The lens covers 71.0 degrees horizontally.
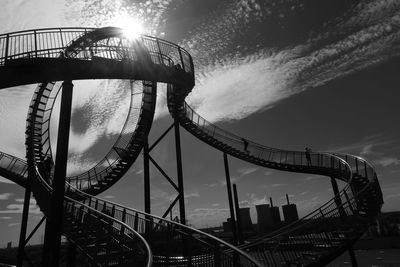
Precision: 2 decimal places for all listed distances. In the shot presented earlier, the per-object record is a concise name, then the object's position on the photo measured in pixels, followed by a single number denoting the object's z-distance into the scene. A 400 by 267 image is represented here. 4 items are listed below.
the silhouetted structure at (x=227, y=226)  59.03
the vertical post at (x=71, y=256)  13.17
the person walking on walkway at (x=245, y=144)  19.41
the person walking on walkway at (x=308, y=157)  17.49
